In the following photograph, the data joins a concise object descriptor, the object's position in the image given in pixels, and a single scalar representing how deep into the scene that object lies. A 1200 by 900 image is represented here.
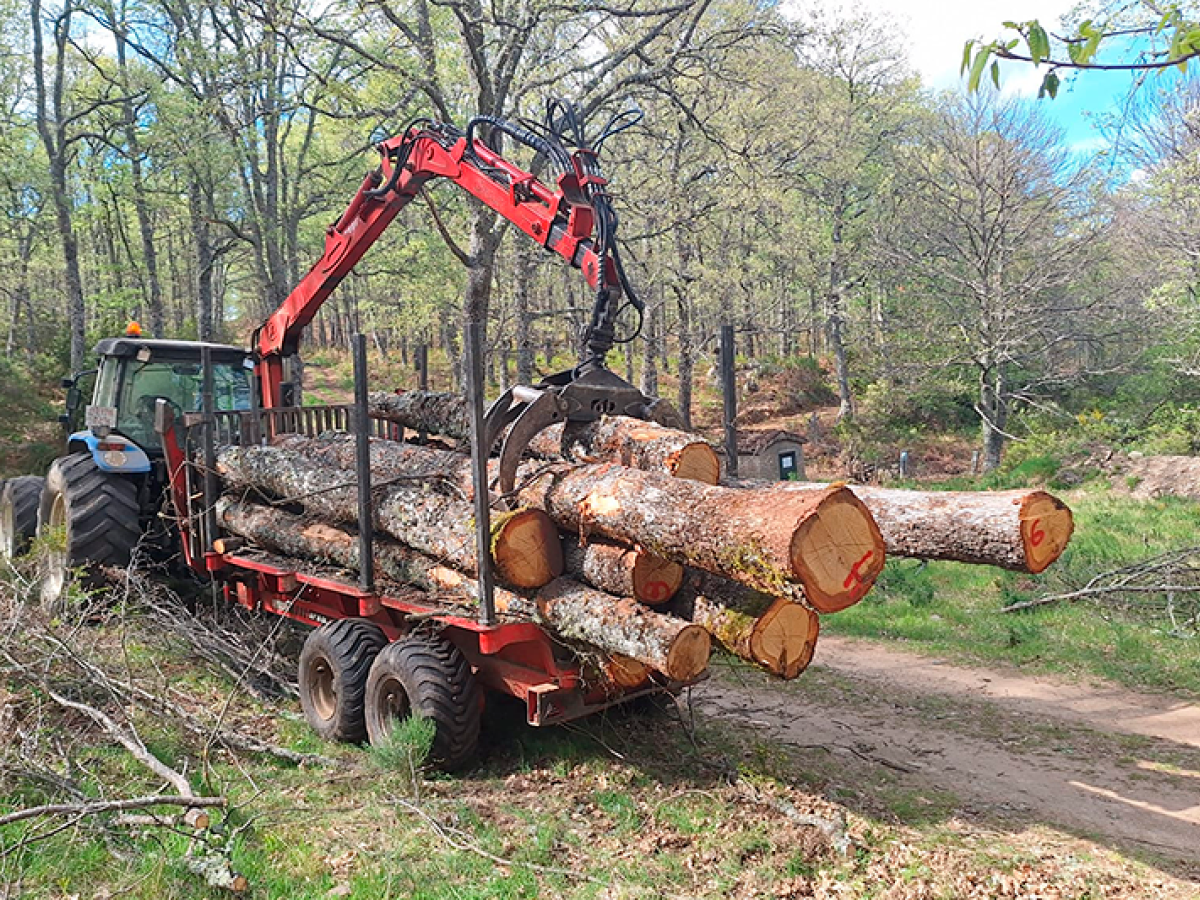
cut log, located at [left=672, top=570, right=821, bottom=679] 4.09
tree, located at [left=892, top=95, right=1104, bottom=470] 17.95
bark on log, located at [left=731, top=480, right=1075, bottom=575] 3.92
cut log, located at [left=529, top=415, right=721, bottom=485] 4.84
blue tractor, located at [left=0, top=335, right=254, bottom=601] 7.39
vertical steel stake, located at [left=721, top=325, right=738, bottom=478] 8.86
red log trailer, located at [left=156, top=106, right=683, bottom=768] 4.73
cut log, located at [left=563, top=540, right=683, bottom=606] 4.38
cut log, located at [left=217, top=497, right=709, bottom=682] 4.07
